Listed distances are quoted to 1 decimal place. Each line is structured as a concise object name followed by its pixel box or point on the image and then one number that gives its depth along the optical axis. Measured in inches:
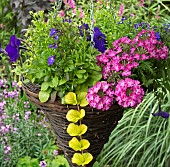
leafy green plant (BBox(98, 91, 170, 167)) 85.3
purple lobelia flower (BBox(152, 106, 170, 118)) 63.1
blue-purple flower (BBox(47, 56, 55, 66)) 60.3
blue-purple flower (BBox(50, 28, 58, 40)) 61.7
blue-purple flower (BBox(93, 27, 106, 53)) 62.6
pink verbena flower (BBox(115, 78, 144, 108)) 58.5
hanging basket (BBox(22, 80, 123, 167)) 61.1
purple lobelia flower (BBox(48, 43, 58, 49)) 61.6
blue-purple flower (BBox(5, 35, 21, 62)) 63.2
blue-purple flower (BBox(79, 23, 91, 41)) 63.4
